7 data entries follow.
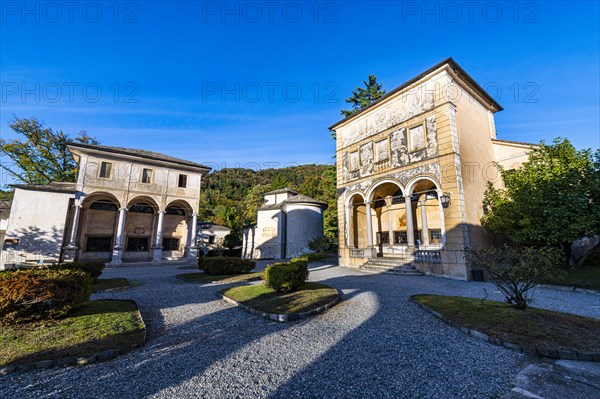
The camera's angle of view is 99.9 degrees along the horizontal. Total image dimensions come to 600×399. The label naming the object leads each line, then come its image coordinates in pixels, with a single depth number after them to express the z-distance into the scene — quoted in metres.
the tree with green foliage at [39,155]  25.94
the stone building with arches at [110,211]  19.06
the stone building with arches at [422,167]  13.19
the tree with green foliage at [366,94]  27.48
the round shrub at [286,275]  8.23
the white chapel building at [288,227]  27.50
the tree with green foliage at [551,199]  10.58
